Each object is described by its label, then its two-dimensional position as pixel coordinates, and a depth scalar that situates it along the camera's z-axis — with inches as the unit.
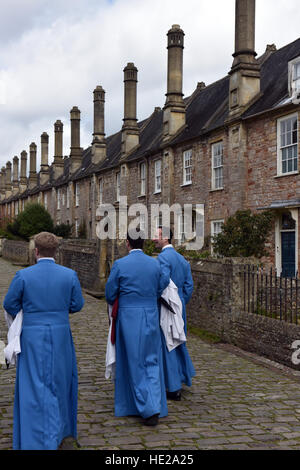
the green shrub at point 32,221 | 1635.1
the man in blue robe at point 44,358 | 169.2
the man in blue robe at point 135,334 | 212.2
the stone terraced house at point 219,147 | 686.5
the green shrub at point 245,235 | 657.0
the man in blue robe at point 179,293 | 242.8
